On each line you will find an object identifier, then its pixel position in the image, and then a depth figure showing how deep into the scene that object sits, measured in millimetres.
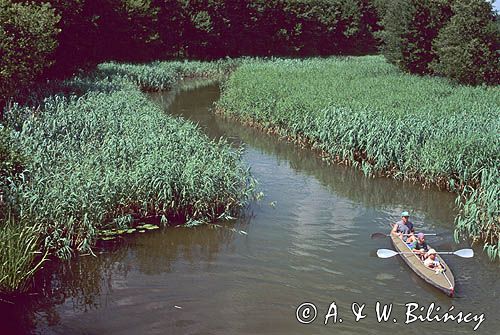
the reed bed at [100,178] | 11156
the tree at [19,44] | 20406
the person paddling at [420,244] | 11266
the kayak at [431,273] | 9809
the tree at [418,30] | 34094
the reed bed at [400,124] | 15273
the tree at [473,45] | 26844
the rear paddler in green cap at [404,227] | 12203
